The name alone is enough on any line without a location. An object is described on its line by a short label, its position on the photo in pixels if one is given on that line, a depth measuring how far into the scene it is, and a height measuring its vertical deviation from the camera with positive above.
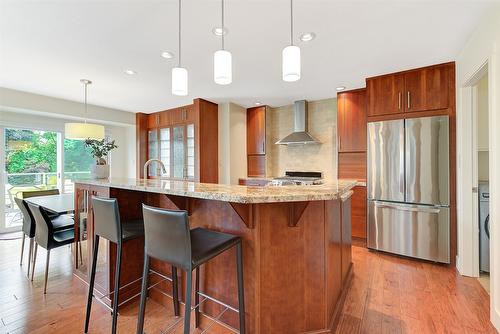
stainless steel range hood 4.20 +0.74
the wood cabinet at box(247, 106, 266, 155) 4.70 +0.75
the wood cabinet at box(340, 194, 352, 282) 2.08 -0.71
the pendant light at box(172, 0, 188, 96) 1.74 +0.66
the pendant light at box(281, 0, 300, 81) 1.46 +0.68
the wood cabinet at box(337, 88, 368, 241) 3.55 +0.51
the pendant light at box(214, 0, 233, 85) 1.50 +0.67
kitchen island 1.40 -0.57
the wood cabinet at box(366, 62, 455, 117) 2.67 +0.94
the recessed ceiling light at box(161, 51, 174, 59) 2.45 +1.22
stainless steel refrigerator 2.61 -0.26
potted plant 2.34 +0.09
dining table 2.34 -0.40
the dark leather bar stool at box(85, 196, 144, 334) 1.52 -0.46
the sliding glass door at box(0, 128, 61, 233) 4.04 +0.05
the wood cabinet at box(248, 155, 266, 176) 4.76 +0.03
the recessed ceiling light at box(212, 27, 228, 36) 2.02 +1.21
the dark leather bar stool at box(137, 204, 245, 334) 1.15 -0.44
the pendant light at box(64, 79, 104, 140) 2.70 +0.43
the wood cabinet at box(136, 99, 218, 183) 4.22 +0.54
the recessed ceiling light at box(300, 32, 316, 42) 2.11 +1.21
